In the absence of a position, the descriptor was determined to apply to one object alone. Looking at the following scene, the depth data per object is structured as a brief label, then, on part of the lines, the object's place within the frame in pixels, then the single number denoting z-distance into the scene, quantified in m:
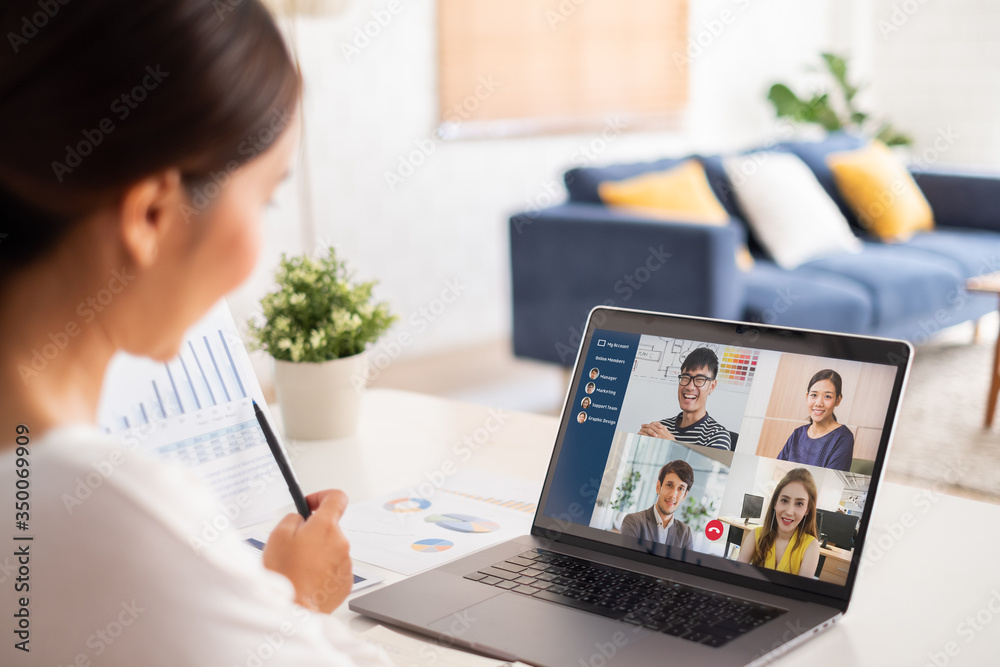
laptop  0.76
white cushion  3.77
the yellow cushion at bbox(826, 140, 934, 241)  4.26
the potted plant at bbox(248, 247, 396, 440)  1.30
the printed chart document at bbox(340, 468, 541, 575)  0.95
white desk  0.76
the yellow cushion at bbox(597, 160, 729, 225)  3.42
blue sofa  3.09
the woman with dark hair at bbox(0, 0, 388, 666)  0.47
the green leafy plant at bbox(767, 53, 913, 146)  5.41
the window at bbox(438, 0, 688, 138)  4.37
